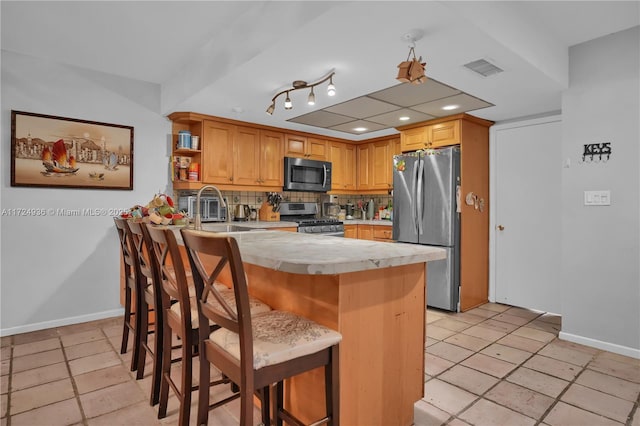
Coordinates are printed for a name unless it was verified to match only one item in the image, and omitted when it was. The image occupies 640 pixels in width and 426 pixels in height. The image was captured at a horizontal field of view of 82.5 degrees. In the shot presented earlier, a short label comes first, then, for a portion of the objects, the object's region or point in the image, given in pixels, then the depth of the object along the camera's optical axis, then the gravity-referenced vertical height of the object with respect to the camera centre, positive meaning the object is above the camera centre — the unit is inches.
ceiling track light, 111.3 +41.7
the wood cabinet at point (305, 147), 194.9 +36.5
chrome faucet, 107.3 -3.2
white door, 150.3 +0.5
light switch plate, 112.3 +5.2
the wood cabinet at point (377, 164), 214.4 +30.0
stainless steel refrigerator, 154.6 +1.1
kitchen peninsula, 56.2 -16.5
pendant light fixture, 84.2 +33.3
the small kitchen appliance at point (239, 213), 188.1 -0.3
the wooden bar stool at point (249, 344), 46.4 -18.2
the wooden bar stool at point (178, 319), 60.8 -19.3
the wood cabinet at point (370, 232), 197.8 -10.5
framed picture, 127.0 +21.9
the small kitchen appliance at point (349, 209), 240.5 +2.7
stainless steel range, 186.8 -3.7
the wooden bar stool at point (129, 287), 91.9 -20.8
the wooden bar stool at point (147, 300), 76.7 -20.7
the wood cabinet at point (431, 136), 159.3 +36.0
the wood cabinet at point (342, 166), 218.8 +29.2
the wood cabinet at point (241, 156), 163.0 +27.2
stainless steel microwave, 191.8 +20.9
